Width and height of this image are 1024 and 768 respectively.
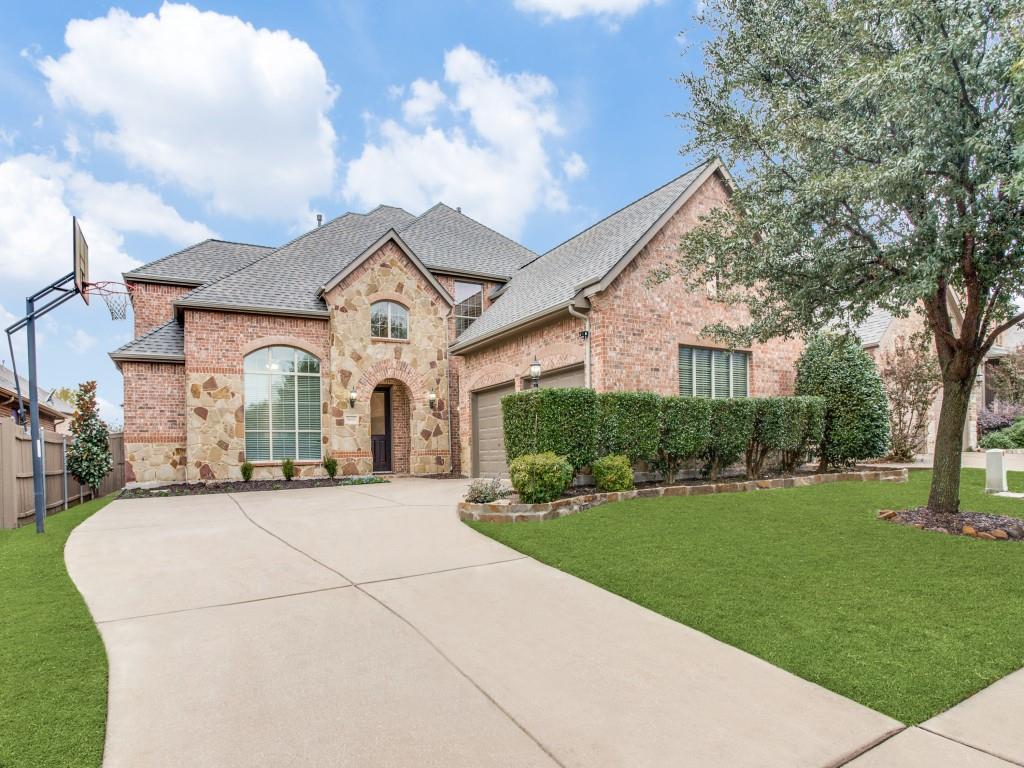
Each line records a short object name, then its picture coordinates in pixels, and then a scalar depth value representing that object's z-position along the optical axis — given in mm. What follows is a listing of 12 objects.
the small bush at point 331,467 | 15352
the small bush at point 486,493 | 8523
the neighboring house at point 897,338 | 18500
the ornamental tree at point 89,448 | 12594
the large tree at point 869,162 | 5772
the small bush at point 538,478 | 8367
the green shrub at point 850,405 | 12492
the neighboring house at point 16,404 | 19625
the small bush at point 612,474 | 9461
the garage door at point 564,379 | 12302
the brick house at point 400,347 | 12453
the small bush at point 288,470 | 15031
